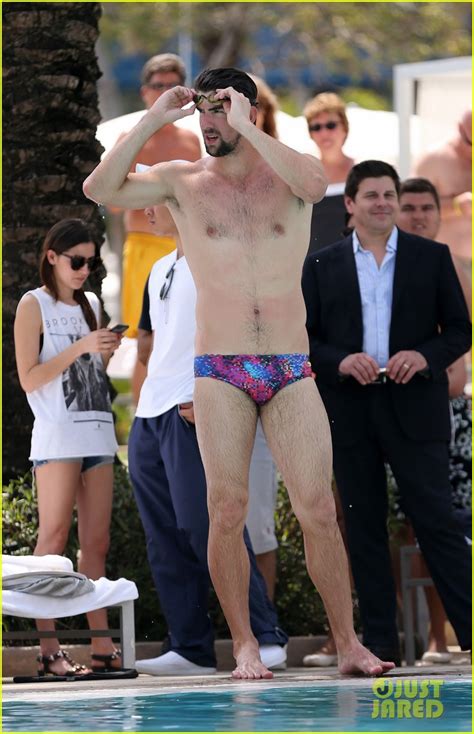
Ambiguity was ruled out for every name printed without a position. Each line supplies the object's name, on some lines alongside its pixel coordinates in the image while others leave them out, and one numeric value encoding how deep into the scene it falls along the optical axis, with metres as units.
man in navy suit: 16.31
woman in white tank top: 15.97
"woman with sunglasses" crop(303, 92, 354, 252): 20.22
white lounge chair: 15.32
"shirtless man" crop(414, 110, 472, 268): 23.55
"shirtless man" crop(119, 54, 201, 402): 21.61
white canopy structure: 25.87
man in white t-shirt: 15.77
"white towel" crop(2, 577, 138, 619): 15.29
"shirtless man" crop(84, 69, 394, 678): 13.95
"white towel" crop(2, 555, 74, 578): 15.32
